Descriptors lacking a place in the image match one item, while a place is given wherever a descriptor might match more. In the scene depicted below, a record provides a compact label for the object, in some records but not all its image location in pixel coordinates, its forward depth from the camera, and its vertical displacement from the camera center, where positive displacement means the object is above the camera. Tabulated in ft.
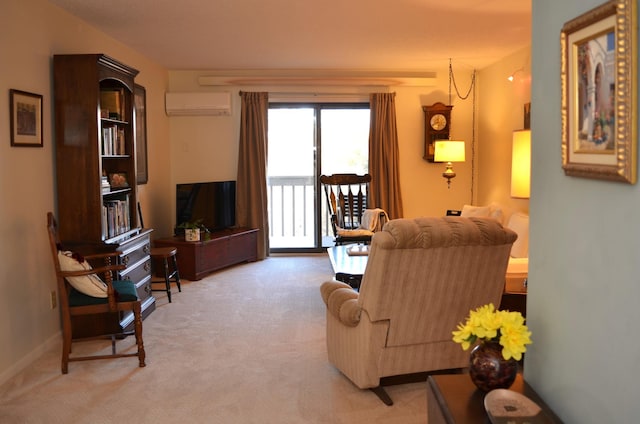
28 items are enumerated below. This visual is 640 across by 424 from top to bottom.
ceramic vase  6.62 -2.02
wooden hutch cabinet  14.52 +0.76
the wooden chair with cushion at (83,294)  12.51 -2.23
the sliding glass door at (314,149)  26.53 +1.55
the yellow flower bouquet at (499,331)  6.44 -1.61
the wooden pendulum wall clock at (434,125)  25.76 +2.43
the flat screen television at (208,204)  23.20 -0.68
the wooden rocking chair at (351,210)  21.80 -1.02
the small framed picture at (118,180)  16.46 +0.21
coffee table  15.21 -2.11
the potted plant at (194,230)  22.03 -1.59
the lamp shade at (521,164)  14.75 +0.43
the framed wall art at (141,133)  21.38 +1.94
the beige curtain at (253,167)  25.68 +0.78
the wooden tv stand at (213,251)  21.77 -2.42
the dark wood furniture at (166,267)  18.79 -2.81
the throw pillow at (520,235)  17.57 -1.56
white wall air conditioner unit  25.11 +3.42
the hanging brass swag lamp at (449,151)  23.63 +1.23
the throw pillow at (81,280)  12.65 -1.92
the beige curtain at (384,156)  25.79 +1.16
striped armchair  10.11 -1.92
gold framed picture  4.85 +0.76
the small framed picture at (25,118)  12.82 +1.54
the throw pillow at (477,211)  20.15 -0.98
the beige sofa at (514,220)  17.65 -1.21
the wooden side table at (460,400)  6.16 -2.33
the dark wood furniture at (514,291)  12.19 -2.17
